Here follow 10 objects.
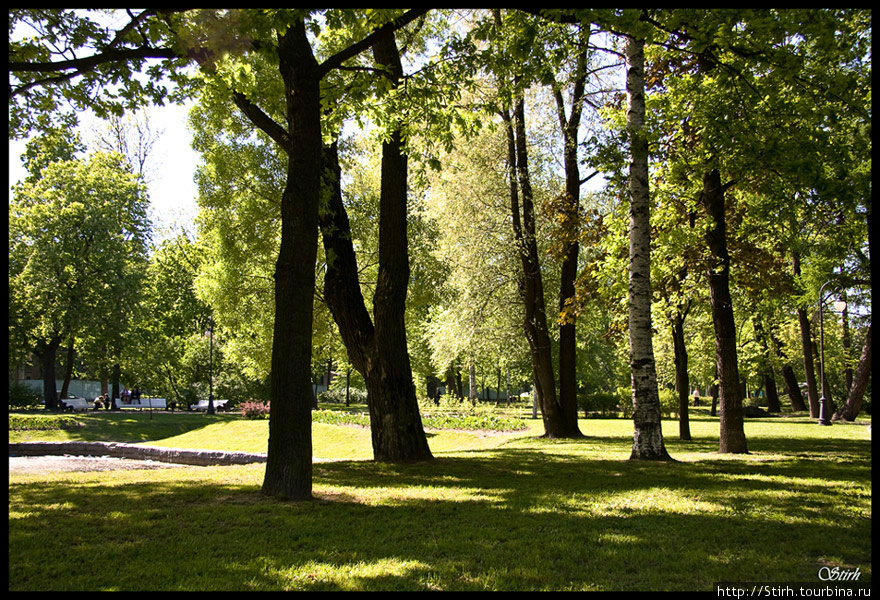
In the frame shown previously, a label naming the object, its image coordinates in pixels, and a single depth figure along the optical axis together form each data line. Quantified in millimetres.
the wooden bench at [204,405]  38762
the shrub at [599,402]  32156
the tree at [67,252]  28672
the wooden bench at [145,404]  39344
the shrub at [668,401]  29834
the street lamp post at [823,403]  23536
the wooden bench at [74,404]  32594
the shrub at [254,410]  29156
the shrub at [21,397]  29594
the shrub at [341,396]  50969
